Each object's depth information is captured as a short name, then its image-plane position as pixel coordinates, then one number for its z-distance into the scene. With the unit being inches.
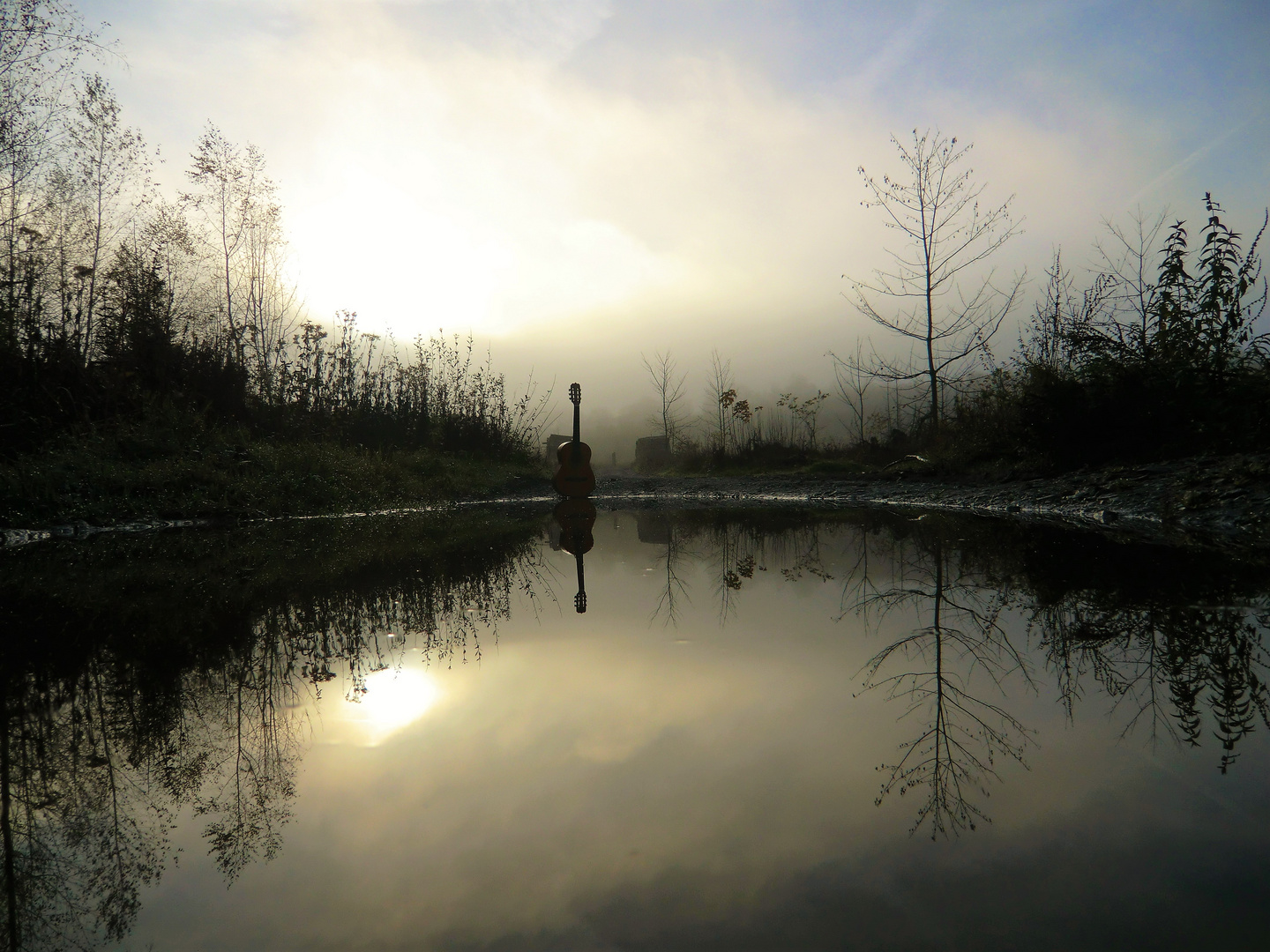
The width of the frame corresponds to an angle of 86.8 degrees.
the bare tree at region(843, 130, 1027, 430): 548.7
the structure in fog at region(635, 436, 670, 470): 1040.7
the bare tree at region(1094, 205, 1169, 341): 338.2
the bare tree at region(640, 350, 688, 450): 1120.8
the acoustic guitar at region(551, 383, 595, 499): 458.6
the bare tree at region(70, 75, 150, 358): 468.8
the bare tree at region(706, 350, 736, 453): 864.6
